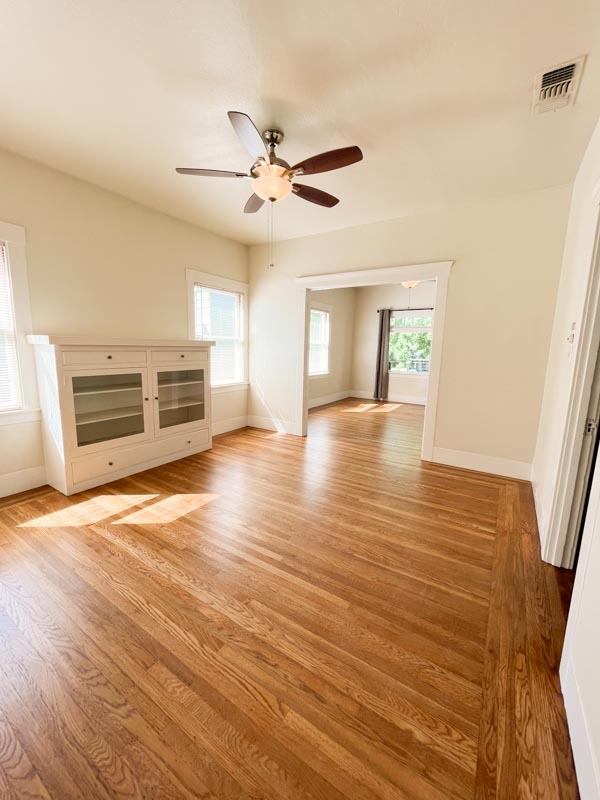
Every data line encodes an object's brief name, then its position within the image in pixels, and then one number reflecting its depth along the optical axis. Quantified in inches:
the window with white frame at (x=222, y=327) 179.9
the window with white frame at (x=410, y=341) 299.3
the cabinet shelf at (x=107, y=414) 120.2
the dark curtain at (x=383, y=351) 307.4
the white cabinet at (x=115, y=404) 112.1
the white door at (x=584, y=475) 77.2
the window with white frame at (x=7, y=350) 108.7
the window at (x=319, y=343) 281.3
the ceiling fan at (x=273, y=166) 74.9
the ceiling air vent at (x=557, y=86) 68.3
